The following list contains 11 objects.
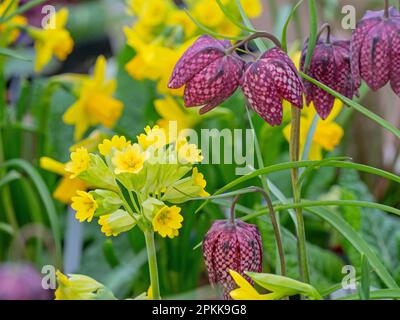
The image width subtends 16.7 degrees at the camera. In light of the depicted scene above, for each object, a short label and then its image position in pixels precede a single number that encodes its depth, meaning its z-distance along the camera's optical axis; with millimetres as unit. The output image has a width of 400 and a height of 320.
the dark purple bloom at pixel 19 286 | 875
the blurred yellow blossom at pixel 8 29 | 1019
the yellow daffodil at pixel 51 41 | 1088
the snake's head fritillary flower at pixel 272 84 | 641
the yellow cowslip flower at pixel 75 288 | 667
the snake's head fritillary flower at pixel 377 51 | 674
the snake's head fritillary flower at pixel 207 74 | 656
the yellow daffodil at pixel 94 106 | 1053
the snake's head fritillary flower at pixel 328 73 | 683
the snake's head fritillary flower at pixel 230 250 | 661
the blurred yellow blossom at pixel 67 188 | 1041
